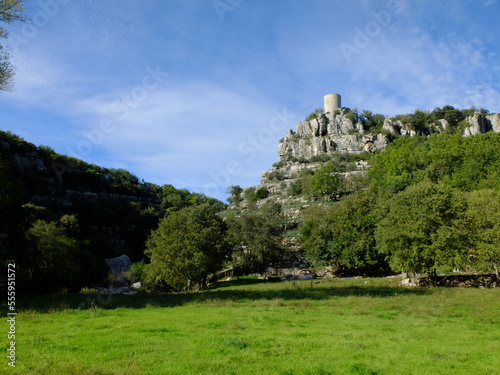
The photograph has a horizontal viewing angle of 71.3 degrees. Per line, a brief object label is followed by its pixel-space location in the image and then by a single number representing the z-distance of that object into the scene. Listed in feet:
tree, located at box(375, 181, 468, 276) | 89.51
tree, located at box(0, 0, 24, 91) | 40.86
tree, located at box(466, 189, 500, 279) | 89.51
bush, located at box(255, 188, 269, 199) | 338.95
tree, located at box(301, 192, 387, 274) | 138.21
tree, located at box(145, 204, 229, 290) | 97.76
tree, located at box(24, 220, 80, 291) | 66.00
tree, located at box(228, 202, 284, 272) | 168.14
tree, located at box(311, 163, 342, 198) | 274.36
